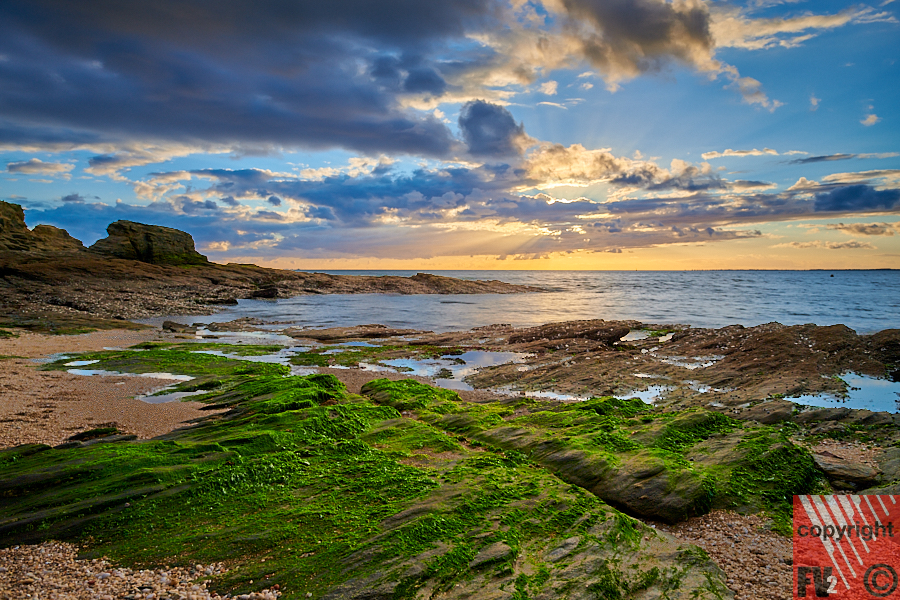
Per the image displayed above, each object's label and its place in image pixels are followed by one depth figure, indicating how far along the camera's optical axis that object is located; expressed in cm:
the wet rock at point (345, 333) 3022
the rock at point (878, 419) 1107
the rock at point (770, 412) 1190
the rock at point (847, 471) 817
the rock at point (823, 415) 1162
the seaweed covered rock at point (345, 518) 552
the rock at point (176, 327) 3199
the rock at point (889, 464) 809
